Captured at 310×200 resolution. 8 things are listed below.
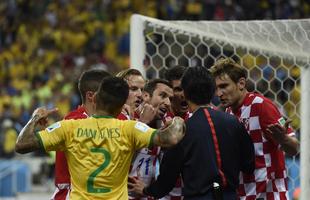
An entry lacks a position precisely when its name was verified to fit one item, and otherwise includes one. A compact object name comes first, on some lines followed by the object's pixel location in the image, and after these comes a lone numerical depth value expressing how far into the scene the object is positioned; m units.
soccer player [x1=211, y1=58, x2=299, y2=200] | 12.14
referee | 10.66
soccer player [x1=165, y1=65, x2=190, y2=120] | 12.95
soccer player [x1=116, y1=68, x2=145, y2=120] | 12.77
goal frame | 14.81
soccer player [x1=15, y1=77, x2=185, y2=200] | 10.31
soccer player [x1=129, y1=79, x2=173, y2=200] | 12.40
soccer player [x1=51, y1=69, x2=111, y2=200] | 11.81
